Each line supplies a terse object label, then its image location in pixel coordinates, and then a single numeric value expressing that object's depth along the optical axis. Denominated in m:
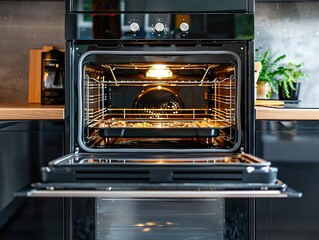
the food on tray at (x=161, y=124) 1.63
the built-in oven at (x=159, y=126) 1.56
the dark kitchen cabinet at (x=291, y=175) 1.62
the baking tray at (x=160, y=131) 1.57
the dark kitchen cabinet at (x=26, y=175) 1.62
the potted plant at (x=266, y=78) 2.11
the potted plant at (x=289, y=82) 2.12
